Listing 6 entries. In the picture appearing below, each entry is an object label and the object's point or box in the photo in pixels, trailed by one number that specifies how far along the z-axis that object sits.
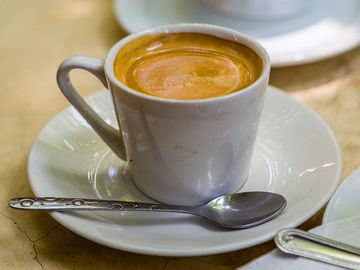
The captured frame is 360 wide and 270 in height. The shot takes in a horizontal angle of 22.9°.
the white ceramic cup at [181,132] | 0.40
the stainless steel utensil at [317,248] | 0.38
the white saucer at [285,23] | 0.55
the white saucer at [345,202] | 0.40
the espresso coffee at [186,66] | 0.42
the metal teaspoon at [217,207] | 0.41
